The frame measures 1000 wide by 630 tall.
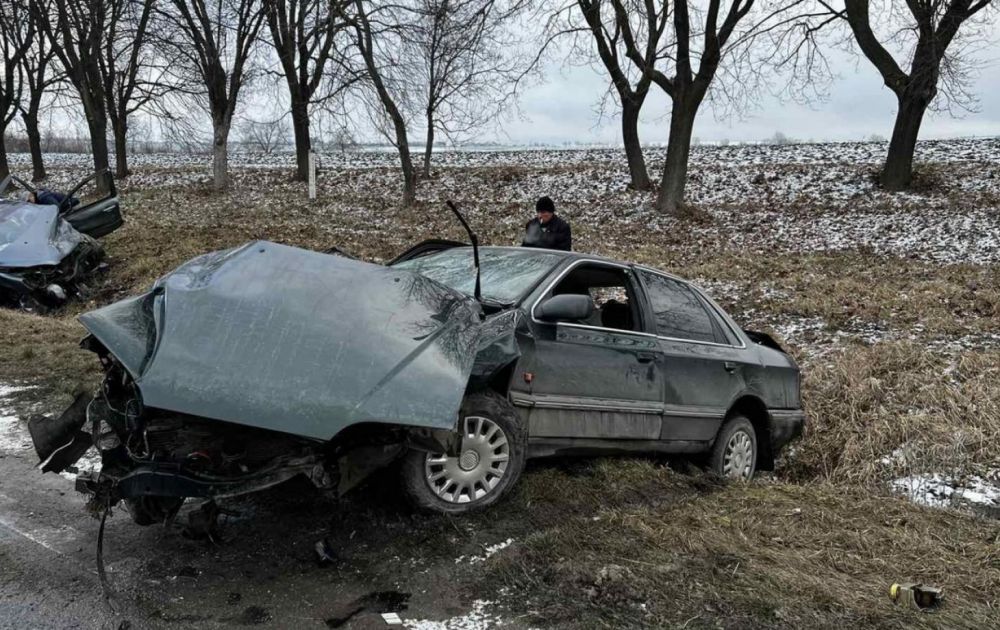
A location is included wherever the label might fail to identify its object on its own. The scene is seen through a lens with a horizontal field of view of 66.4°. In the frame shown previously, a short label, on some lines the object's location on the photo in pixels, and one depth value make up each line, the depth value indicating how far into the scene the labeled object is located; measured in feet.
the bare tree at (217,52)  74.33
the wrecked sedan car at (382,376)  10.36
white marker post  69.77
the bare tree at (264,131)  85.46
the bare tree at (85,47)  72.38
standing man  27.30
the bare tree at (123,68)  73.82
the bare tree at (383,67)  67.87
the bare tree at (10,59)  84.89
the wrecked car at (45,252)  32.42
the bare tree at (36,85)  93.50
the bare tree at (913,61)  53.47
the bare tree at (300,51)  78.12
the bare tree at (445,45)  64.49
